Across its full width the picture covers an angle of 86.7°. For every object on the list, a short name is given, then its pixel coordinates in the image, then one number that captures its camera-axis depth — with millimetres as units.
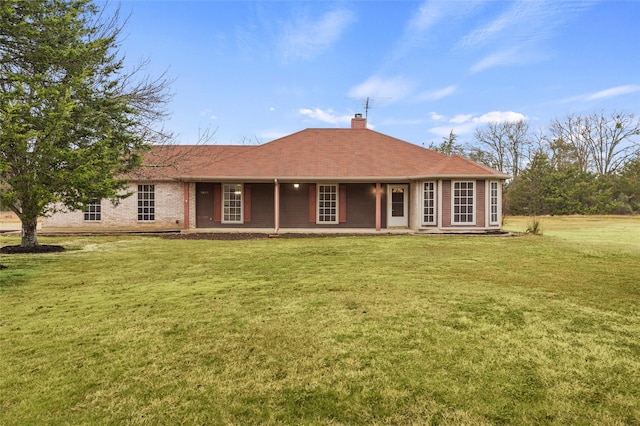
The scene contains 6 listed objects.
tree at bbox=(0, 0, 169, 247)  6996
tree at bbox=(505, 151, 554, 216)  31156
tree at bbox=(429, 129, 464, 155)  37938
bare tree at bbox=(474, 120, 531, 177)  35844
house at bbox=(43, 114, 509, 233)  14281
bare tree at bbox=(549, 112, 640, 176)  33344
